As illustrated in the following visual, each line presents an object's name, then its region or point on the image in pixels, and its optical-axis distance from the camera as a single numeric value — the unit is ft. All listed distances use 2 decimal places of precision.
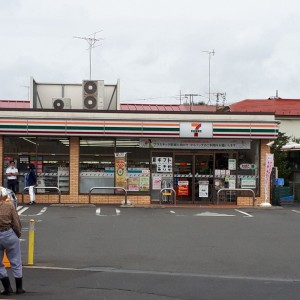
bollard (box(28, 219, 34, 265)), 32.82
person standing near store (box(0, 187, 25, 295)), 25.30
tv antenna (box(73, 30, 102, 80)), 100.95
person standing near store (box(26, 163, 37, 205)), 70.73
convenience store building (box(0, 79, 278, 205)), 72.79
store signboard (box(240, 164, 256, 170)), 77.05
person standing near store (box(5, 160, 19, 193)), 71.00
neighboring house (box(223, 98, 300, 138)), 120.57
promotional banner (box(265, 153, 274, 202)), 73.41
